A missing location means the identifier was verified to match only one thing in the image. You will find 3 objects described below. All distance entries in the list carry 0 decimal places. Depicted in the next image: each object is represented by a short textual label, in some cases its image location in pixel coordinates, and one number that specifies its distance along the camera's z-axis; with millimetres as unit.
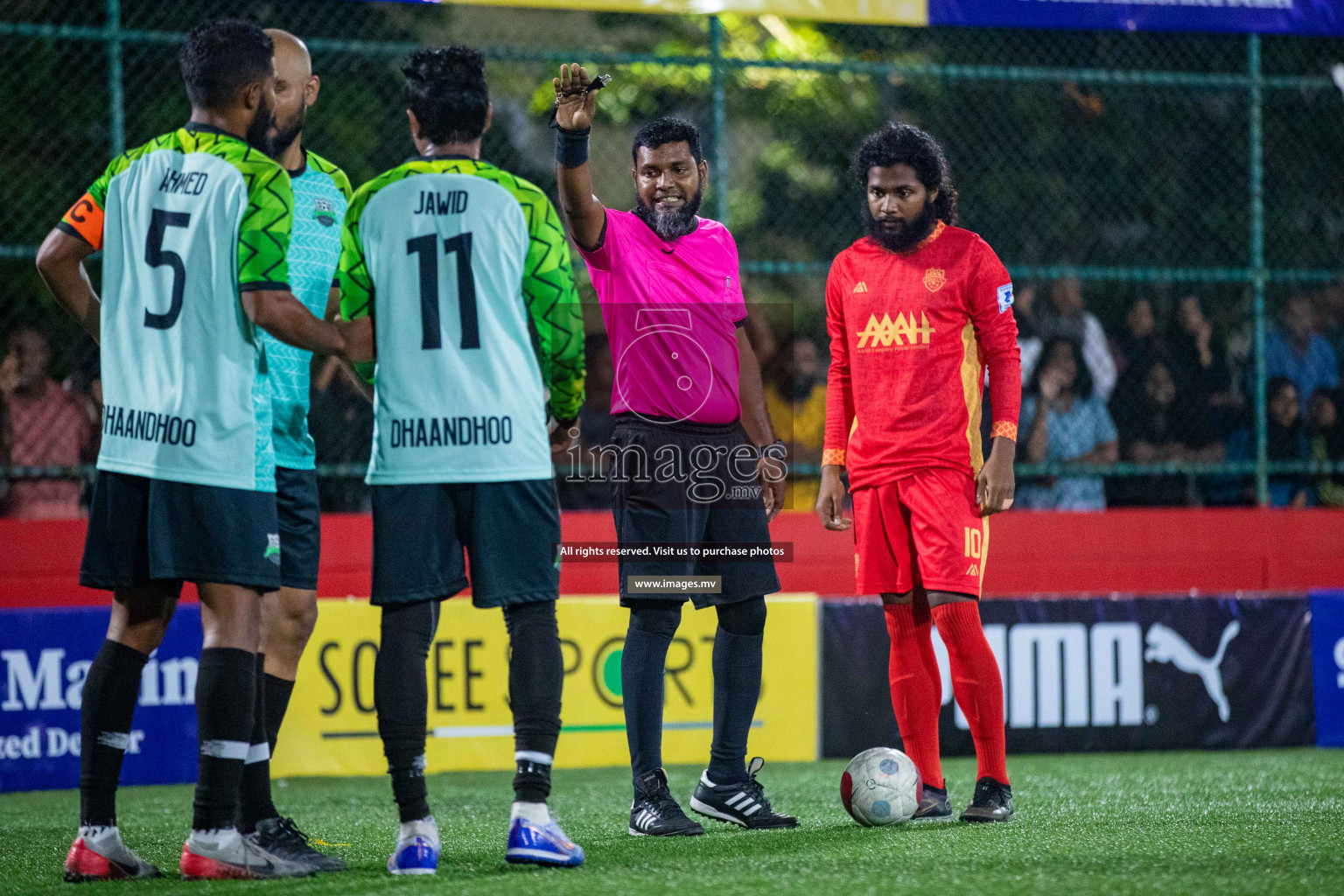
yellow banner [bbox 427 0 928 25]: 16562
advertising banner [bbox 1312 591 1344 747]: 15328
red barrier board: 16078
